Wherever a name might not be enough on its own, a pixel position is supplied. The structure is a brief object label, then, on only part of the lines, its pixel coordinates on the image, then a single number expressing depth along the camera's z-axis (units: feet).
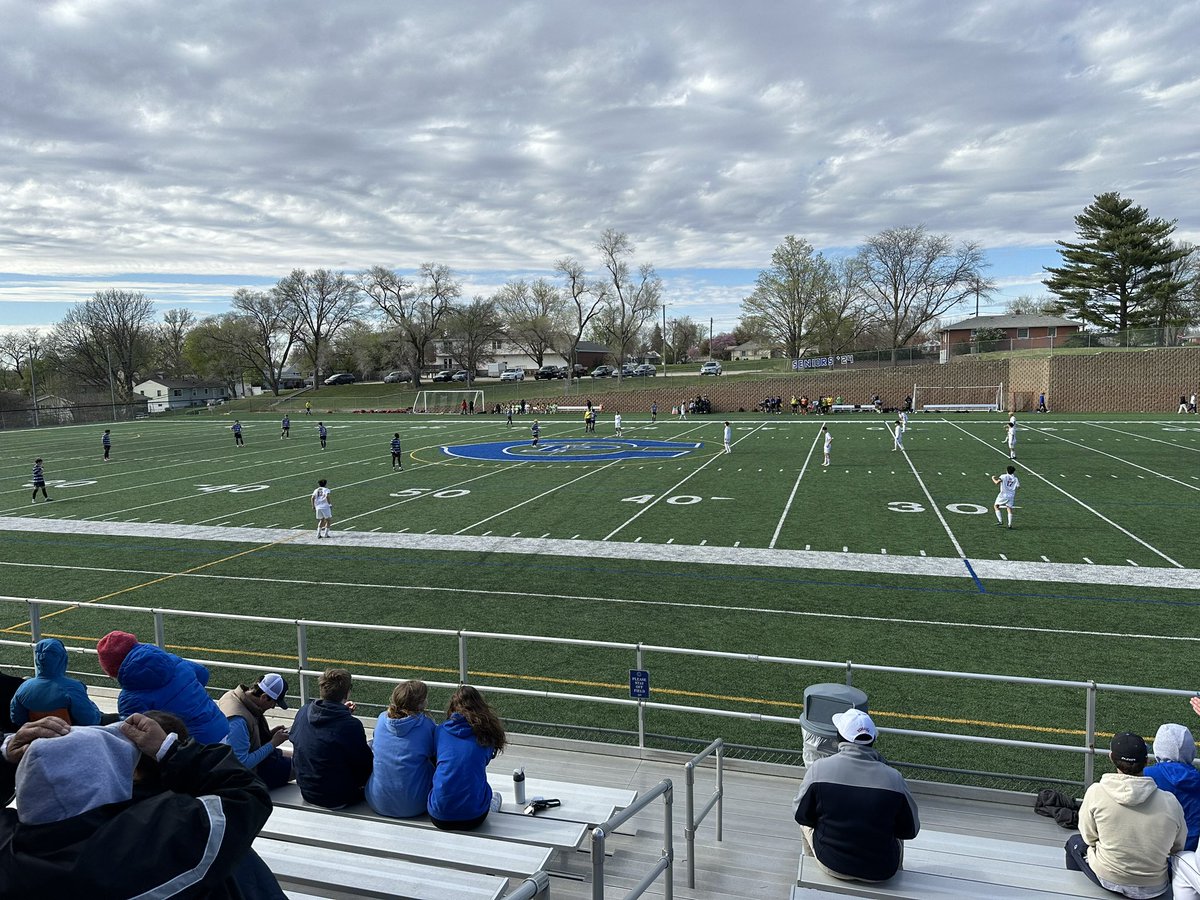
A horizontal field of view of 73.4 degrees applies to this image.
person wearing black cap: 15.60
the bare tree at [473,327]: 336.29
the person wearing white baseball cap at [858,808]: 15.64
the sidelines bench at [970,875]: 15.83
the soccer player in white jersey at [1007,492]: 63.41
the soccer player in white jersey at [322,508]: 64.59
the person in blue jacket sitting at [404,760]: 17.81
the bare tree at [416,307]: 336.08
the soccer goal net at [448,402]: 231.69
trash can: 19.86
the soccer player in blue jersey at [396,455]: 102.22
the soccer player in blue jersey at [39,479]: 86.53
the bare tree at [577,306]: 308.40
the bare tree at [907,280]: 264.93
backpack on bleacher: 20.81
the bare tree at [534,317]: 335.26
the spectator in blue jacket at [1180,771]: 16.81
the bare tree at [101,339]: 325.01
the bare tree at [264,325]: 327.88
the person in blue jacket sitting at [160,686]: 16.70
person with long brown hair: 17.12
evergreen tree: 212.64
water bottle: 19.45
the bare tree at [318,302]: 332.19
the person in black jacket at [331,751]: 18.34
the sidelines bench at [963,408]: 185.26
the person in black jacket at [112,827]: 7.38
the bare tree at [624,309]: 303.89
